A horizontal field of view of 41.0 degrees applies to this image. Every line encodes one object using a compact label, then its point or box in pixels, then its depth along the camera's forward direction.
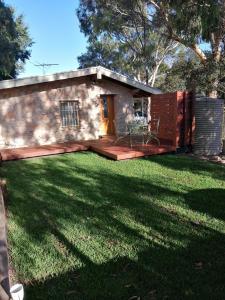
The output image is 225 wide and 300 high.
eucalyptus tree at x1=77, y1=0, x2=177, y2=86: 17.62
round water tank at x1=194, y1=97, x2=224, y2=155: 9.47
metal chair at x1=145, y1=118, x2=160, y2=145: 10.27
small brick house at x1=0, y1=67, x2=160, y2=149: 10.66
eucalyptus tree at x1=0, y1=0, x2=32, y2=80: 18.70
